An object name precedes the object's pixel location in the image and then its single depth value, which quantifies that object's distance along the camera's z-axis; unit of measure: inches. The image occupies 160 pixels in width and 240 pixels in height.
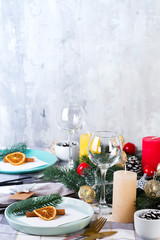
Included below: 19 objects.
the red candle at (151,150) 66.6
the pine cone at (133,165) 66.5
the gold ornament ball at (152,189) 51.1
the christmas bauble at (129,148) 73.8
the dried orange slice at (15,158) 67.7
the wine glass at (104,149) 50.5
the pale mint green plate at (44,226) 46.1
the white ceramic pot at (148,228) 45.5
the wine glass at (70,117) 66.3
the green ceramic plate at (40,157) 64.7
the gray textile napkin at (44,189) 54.9
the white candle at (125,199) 49.8
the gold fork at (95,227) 46.3
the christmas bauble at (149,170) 61.4
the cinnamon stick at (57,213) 48.6
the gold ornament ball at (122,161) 63.2
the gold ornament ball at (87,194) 53.3
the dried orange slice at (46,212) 48.1
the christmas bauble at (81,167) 59.7
